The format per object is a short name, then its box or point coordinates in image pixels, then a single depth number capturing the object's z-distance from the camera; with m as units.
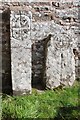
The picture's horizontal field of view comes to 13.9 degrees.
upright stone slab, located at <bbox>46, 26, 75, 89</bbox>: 4.98
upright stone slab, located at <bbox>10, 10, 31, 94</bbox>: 4.71
